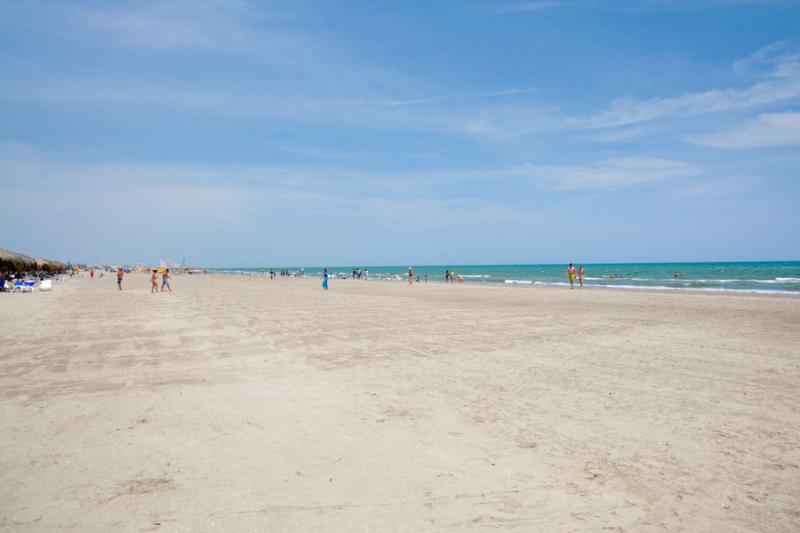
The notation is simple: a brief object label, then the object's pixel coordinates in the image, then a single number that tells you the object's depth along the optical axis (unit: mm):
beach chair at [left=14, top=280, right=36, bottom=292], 30906
